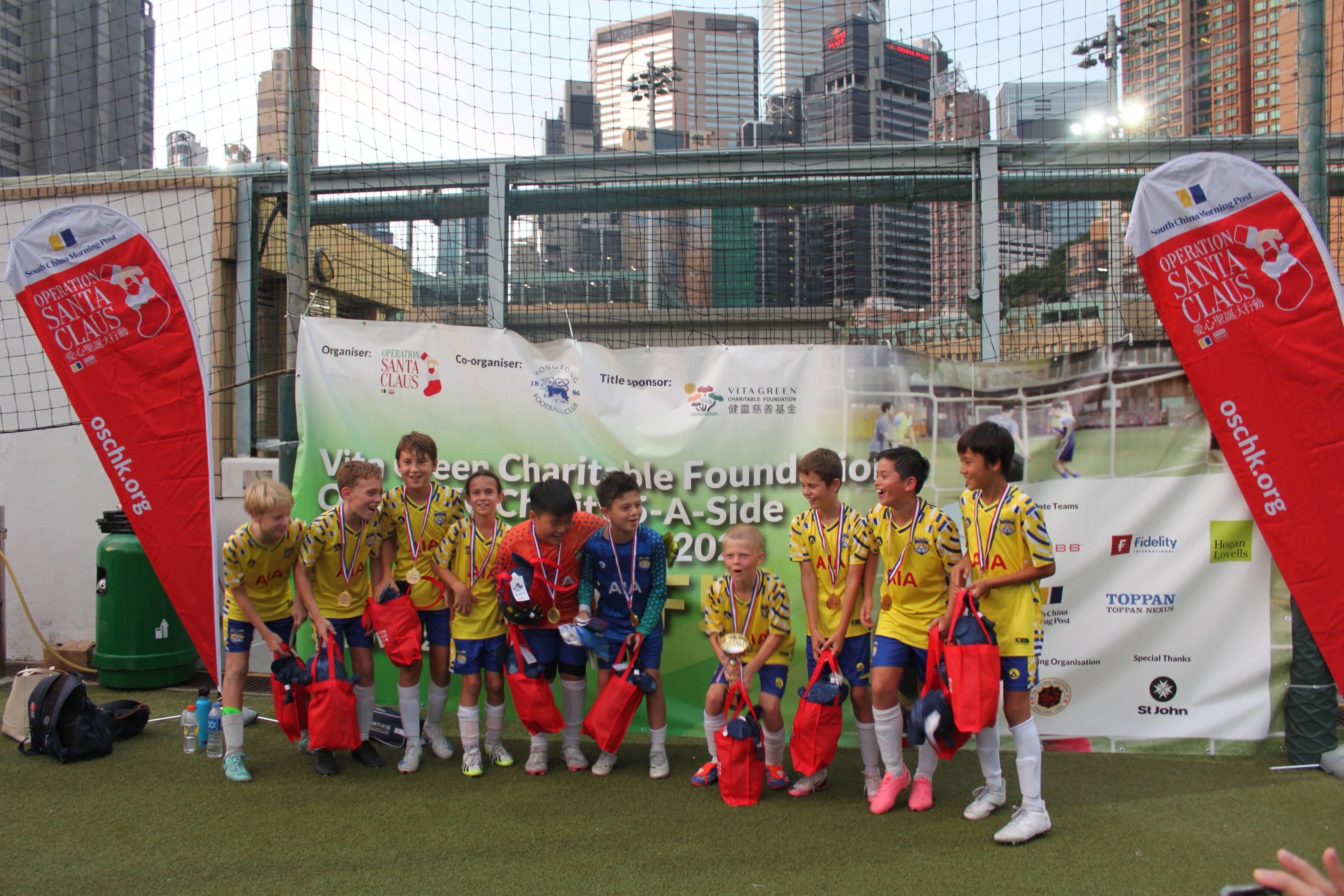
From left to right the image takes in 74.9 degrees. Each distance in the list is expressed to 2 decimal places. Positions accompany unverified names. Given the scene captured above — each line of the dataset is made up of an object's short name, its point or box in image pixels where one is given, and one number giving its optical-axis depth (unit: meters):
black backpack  3.91
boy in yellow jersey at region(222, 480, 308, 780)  3.79
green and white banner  4.13
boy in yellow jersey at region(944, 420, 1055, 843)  3.21
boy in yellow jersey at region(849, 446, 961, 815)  3.47
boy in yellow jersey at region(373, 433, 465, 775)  3.97
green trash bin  5.05
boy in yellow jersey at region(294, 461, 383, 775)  3.84
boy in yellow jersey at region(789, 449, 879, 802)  3.62
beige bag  4.15
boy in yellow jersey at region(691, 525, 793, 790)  3.64
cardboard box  5.40
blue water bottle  4.08
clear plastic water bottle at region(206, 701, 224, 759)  4.01
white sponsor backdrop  4.03
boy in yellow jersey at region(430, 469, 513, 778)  3.96
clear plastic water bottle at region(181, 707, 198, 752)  4.08
